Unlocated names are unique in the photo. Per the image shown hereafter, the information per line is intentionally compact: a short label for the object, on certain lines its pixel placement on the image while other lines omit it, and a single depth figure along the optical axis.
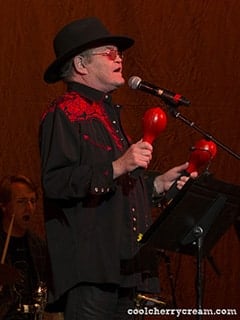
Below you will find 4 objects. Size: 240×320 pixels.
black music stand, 5.33
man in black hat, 5.55
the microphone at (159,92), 5.82
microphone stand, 5.58
